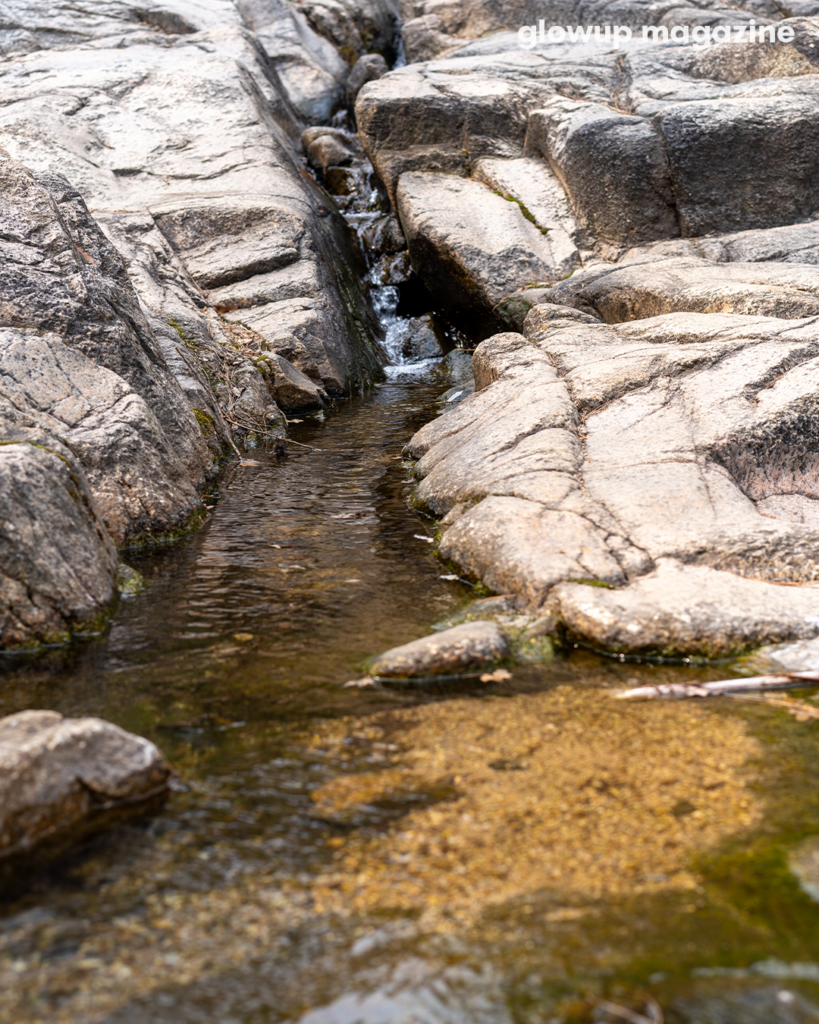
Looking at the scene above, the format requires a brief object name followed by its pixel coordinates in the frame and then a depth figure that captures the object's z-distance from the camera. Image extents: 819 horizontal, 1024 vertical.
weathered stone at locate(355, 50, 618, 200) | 16.56
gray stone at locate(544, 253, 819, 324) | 9.75
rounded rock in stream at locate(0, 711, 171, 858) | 3.21
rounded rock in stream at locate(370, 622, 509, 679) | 4.71
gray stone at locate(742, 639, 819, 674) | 4.68
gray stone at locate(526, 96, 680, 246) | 14.90
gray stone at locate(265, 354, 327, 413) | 11.88
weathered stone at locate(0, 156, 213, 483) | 7.41
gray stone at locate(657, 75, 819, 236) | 14.66
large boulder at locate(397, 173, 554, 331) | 14.35
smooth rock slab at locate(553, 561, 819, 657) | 4.90
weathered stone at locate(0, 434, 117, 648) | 5.06
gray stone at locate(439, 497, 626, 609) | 5.39
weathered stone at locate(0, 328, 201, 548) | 6.70
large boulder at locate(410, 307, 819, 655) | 5.12
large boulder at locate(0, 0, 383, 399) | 12.73
